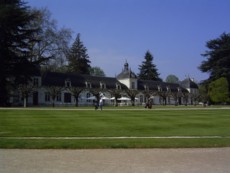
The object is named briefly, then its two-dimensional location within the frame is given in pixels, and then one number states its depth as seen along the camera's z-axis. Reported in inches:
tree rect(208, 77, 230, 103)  3221.0
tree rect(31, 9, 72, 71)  2647.6
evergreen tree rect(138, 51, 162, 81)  4571.9
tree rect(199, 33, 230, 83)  3408.0
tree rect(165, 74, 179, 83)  7411.4
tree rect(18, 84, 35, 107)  2347.4
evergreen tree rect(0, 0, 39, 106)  2156.7
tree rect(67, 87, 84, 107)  2811.3
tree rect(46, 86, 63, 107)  2664.6
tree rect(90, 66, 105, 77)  5335.1
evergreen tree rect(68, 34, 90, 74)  4106.8
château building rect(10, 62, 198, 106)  2829.7
